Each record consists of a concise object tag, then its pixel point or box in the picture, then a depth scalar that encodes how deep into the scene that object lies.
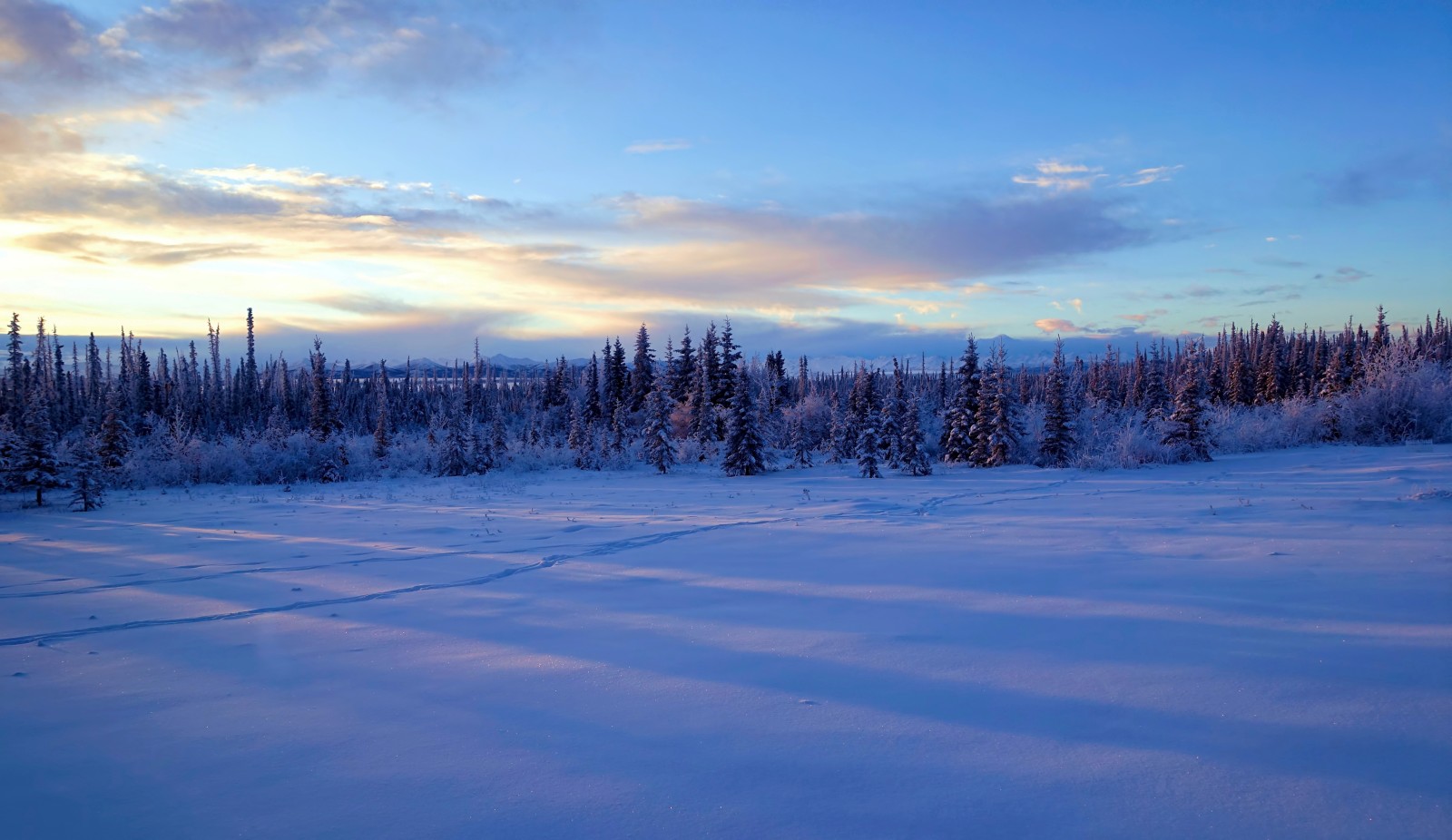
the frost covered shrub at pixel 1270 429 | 26.72
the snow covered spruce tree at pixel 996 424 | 26.91
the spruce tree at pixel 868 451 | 24.47
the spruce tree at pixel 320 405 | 43.59
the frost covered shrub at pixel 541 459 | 31.69
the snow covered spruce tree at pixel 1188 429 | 23.47
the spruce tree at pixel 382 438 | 32.25
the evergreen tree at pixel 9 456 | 19.22
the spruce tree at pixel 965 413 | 28.55
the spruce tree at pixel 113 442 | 26.31
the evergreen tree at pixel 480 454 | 30.14
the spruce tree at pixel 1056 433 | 25.92
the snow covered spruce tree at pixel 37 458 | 18.38
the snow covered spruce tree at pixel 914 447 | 24.47
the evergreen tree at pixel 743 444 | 27.61
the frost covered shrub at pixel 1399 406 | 25.80
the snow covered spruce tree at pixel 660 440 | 30.08
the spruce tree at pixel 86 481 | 17.59
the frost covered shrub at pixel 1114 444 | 23.33
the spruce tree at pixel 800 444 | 32.00
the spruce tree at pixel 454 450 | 29.86
